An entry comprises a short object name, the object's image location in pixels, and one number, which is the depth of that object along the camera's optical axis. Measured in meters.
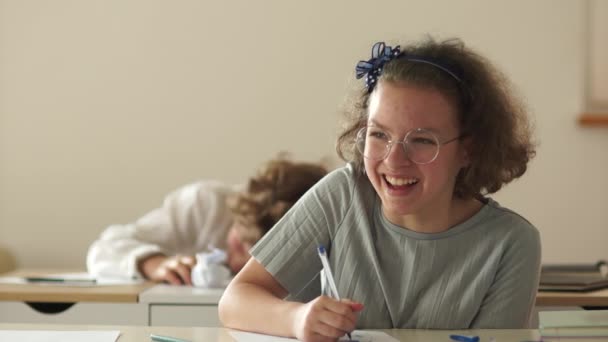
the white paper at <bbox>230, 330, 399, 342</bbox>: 1.83
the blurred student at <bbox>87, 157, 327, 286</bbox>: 2.82
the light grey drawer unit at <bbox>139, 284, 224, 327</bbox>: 2.56
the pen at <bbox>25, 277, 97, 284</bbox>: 2.76
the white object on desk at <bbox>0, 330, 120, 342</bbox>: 1.80
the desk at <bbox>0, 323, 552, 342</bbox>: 1.82
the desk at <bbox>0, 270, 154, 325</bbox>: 2.57
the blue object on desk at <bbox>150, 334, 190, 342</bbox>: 1.76
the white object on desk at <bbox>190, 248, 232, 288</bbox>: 2.74
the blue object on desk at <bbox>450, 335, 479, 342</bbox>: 1.80
